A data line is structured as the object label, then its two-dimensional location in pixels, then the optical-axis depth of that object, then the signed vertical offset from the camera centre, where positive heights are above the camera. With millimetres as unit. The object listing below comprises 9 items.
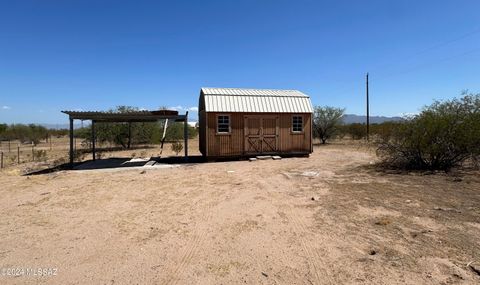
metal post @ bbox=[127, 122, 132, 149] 26425 +548
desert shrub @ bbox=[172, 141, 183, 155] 20236 -509
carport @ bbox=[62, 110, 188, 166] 14080 +1168
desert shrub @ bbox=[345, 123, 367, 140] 33094 +866
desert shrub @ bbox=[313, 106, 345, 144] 29406 +1643
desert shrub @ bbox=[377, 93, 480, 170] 11133 +57
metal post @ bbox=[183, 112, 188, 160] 15537 +903
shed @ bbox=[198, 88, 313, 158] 16500 +897
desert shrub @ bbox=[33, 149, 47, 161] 18162 -966
